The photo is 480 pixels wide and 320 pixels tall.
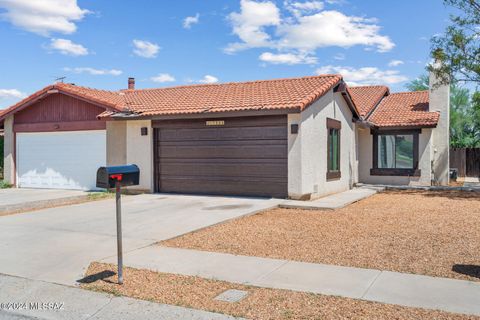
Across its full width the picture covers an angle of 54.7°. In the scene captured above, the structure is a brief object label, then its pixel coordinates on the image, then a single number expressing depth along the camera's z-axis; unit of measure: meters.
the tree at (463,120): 35.47
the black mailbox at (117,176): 5.66
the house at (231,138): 14.00
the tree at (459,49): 17.55
